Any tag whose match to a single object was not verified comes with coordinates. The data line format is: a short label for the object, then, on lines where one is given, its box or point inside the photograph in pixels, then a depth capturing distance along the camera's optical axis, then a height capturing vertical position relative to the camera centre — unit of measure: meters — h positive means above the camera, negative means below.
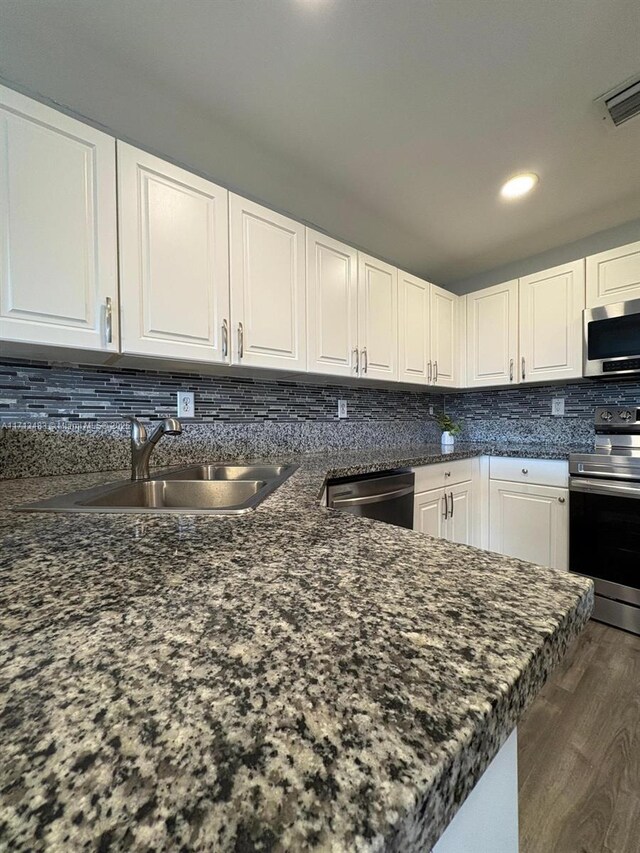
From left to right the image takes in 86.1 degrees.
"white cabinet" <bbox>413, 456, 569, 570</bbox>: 1.98 -0.52
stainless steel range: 1.69 -0.56
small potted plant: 2.76 -0.04
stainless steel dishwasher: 1.54 -0.35
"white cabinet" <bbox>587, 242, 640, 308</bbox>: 1.95 +0.85
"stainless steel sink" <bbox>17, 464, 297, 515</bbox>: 0.86 -0.22
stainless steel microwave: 1.89 +0.47
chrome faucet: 1.20 -0.08
